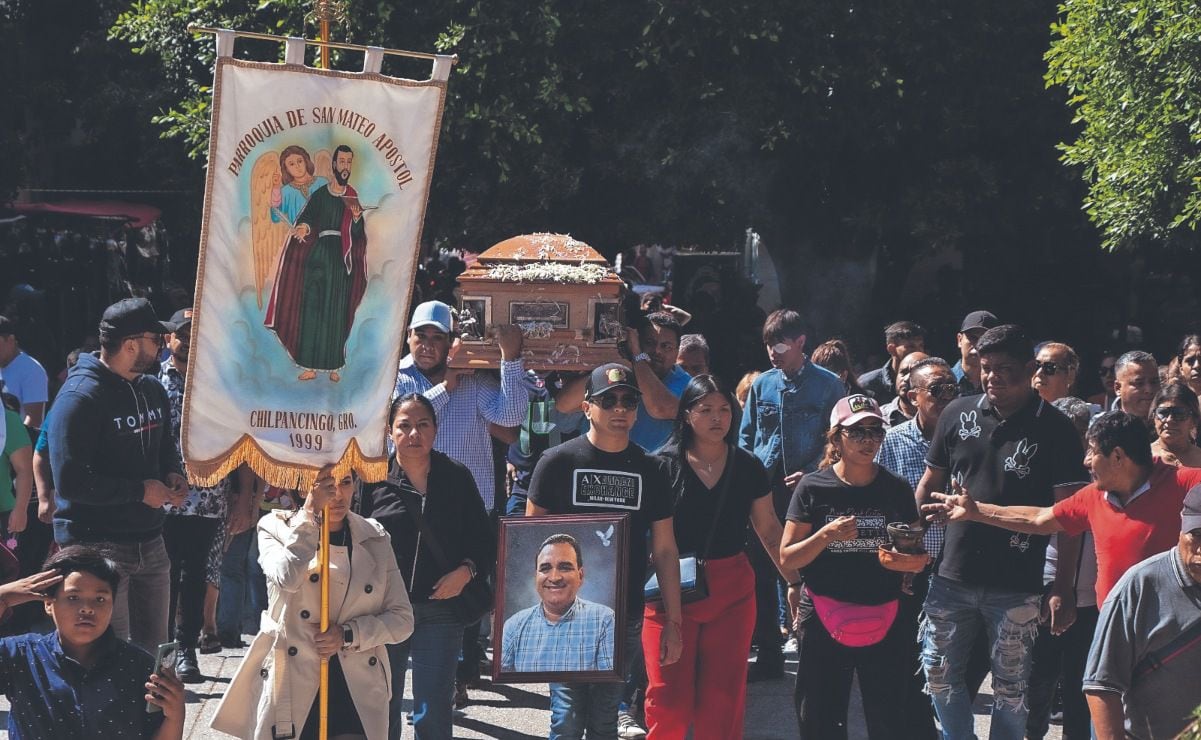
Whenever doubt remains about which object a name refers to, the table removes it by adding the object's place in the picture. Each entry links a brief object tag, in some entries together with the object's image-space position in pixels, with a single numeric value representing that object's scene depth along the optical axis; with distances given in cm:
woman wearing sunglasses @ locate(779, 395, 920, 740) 1336
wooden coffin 1603
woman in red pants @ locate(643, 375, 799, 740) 1356
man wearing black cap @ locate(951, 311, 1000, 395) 1752
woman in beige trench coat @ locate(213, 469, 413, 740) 1148
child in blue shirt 1051
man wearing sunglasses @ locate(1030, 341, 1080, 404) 1645
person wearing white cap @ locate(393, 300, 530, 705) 1611
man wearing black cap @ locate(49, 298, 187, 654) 1366
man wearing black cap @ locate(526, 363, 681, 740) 1324
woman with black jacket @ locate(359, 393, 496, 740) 1310
